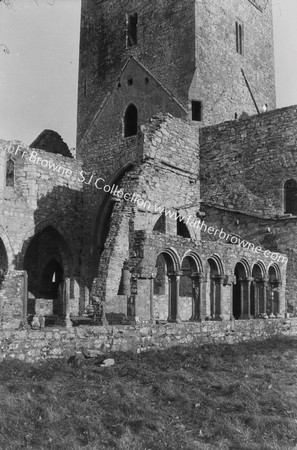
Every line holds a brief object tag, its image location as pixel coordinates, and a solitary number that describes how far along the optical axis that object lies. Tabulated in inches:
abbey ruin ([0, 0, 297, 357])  602.9
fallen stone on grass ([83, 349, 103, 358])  420.5
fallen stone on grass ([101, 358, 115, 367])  402.3
